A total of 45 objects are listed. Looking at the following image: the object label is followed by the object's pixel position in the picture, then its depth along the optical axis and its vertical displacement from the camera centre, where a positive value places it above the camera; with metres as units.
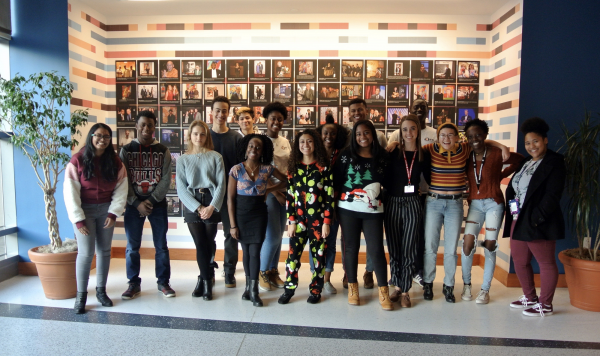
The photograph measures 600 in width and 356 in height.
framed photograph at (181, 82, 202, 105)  5.05 +0.73
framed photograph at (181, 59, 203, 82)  5.02 +1.02
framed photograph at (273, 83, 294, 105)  4.99 +0.76
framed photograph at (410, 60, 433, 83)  4.90 +1.00
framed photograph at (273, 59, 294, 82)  4.95 +1.01
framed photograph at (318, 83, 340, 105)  4.95 +0.72
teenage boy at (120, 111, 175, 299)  3.69 -0.40
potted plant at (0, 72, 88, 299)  3.66 +0.06
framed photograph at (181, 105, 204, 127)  5.07 +0.49
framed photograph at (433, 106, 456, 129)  4.92 +0.47
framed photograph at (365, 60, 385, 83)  4.91 +1.00
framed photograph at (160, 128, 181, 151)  5.11 +0.17
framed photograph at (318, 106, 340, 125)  4.97 +0.50
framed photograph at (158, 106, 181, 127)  5.09 +0.45
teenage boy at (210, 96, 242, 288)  3.95 +0.04
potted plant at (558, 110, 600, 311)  3.55 -0.48
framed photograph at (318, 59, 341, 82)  4.93 +1.01
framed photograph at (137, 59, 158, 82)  5.05 +1.01
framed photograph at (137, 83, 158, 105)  5.07 +0.73
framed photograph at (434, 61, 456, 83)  4.88 +0.99
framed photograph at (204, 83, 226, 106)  5.03 +0.77
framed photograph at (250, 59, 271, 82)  4.96 +1.01
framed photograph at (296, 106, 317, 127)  4.99 +0.48
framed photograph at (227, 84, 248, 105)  5.01 +0.73
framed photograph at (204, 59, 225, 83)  5.00 +1.01
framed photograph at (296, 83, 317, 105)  4.97 +0.72
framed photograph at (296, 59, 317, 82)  4.94 +1.01
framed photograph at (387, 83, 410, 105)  4.93 +0.72
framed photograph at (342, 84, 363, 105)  4.94 +0.76
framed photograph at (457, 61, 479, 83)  4.86 +1.02
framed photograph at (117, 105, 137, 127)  5.10 +0.46
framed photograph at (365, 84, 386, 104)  4.95 +0.74
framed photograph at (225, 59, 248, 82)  4.98 +1.01
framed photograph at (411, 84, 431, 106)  4.92 +0.76
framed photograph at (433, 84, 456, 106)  4.90 +0.72
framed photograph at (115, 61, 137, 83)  5.07 +1.01
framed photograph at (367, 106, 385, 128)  4.96 +0.49
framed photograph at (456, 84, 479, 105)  4.88 +0.71
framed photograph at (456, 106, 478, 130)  4.90 +0.49
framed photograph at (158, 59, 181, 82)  5.04 +1.02
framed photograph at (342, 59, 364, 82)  4.91 +1.01
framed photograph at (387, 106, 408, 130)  4.96 +0.48
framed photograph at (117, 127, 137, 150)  5.13 +0.21
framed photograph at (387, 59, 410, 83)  4.90 +1.00
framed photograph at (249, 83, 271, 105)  5.00 +0.73
